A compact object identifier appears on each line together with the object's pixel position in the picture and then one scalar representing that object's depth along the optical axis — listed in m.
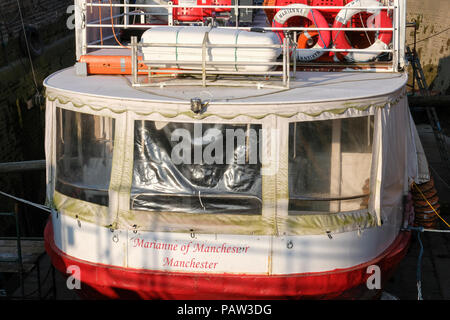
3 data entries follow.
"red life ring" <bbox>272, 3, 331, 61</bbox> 10.68
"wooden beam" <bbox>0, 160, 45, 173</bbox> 12.02
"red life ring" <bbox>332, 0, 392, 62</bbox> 10.30
